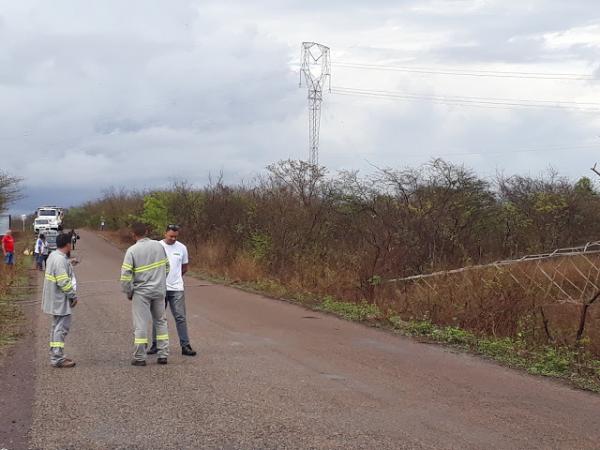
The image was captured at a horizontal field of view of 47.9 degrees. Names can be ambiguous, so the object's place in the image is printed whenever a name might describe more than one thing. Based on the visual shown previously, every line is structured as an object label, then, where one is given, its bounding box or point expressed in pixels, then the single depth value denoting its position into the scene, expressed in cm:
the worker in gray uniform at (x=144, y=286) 844
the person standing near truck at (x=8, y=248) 2559
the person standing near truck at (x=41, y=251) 2605
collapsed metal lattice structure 1213
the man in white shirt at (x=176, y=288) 916
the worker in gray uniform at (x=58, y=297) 834
